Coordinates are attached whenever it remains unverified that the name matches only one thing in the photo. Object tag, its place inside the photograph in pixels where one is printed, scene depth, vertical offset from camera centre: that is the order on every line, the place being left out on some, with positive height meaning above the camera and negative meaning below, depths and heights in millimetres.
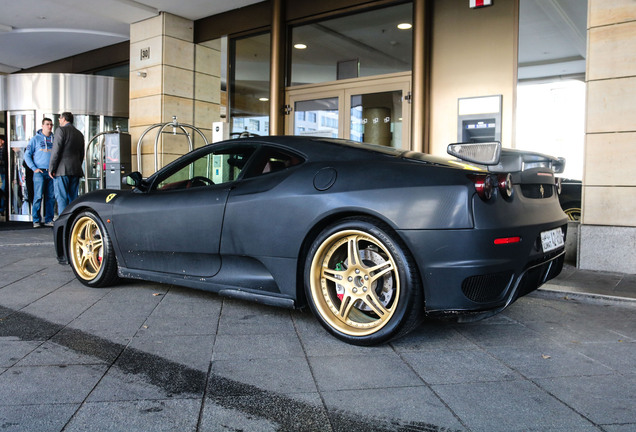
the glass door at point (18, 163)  12406 +779
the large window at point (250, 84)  10102 +2258
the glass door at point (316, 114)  9086 +1524
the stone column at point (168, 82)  11016 +2492
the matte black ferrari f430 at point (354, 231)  2809 -171
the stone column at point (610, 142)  5613 +695
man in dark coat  9500 +663
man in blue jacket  10344 +591
